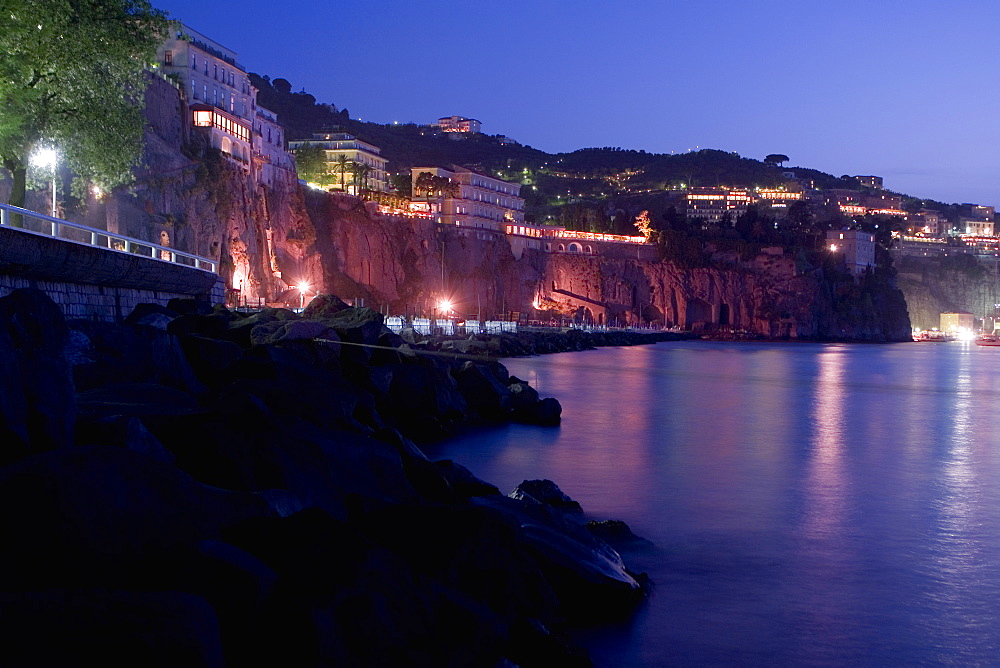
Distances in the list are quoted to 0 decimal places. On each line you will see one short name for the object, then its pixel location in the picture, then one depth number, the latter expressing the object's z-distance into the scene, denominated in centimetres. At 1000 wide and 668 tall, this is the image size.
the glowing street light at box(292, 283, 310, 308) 7174
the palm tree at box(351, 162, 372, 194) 10507
